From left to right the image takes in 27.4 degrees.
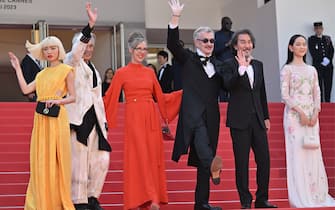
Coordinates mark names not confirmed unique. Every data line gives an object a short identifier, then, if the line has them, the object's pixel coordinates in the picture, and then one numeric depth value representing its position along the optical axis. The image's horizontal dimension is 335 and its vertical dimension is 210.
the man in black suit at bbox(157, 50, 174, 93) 12.80
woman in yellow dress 5.82
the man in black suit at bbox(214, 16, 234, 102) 11.16
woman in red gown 6.25
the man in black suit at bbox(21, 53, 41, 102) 10.04
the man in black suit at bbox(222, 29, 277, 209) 6.32
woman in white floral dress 6.91
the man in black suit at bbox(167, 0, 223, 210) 6.20
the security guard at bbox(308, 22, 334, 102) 13.35
